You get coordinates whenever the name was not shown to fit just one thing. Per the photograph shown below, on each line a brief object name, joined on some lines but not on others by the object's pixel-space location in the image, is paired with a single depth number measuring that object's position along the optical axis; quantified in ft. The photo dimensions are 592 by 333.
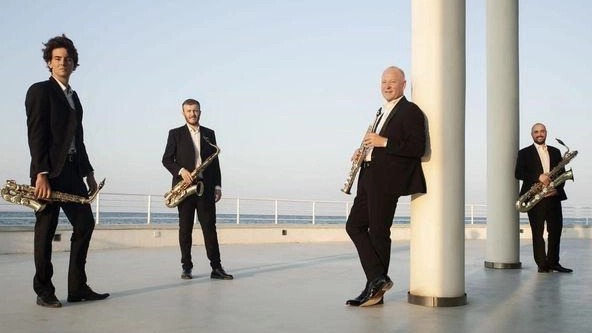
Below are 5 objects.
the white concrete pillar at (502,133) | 24.31
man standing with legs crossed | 14.02
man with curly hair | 13.98
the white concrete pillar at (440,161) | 14.28
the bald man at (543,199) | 22.58
